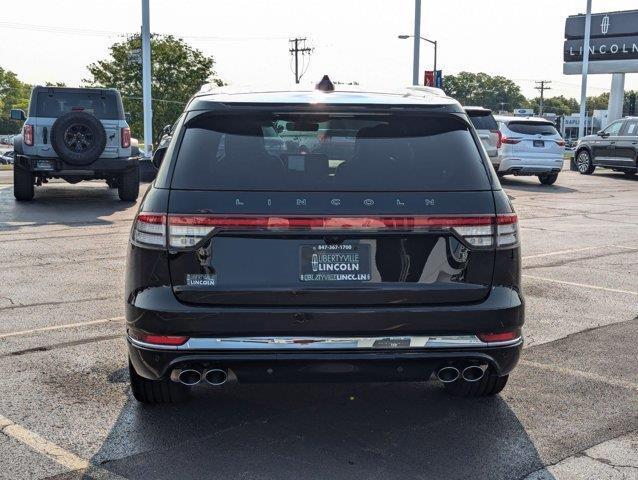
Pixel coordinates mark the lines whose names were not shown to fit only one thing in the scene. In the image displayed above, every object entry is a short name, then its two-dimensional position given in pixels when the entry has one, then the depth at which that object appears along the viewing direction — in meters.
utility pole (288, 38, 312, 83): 77.19
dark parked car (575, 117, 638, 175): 23.30
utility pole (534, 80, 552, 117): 145.12
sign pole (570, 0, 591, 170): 36.88
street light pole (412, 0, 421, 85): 30.81
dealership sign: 47.88
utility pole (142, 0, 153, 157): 25.02
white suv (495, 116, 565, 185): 20.50
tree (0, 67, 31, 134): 152.00
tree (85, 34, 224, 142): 64.94
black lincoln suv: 3.78
